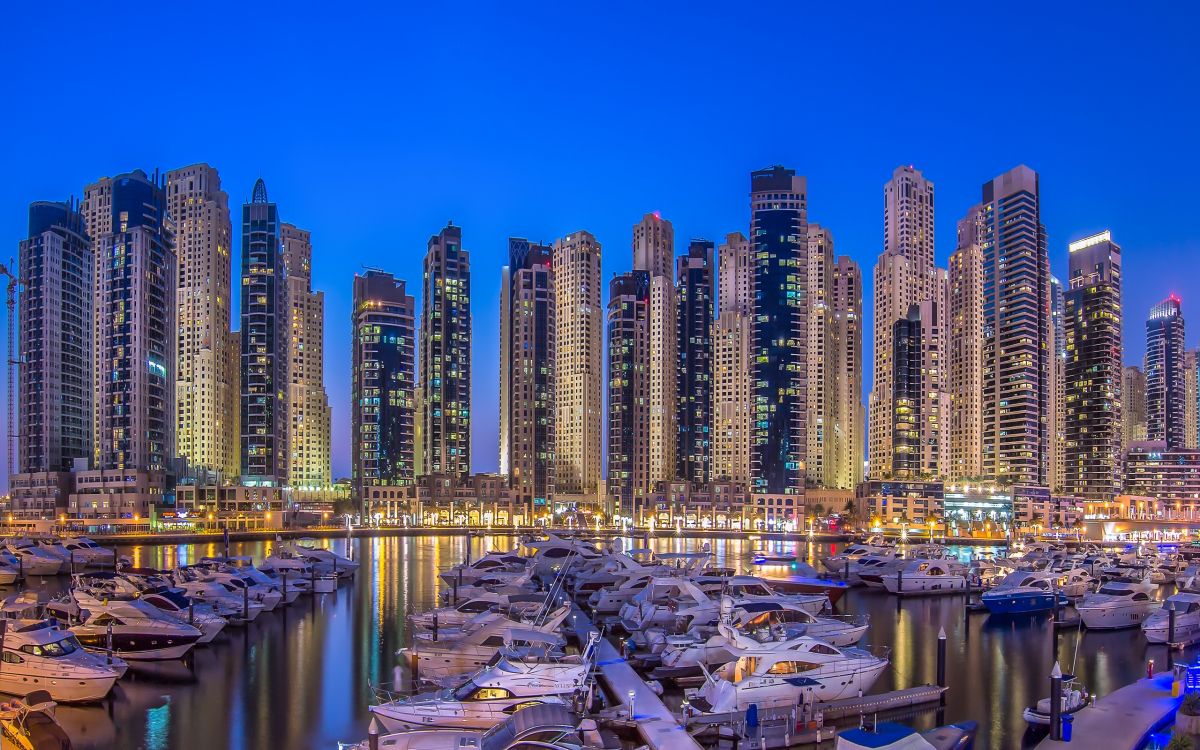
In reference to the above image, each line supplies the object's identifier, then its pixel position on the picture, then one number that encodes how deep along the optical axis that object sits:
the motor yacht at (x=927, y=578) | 58.38
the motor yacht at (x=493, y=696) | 24.86
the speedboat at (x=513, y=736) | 21.00
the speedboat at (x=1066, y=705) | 26.64
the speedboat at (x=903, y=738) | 21.17
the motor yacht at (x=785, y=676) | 27.52
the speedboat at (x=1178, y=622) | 41.09
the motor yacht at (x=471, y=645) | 31.42
